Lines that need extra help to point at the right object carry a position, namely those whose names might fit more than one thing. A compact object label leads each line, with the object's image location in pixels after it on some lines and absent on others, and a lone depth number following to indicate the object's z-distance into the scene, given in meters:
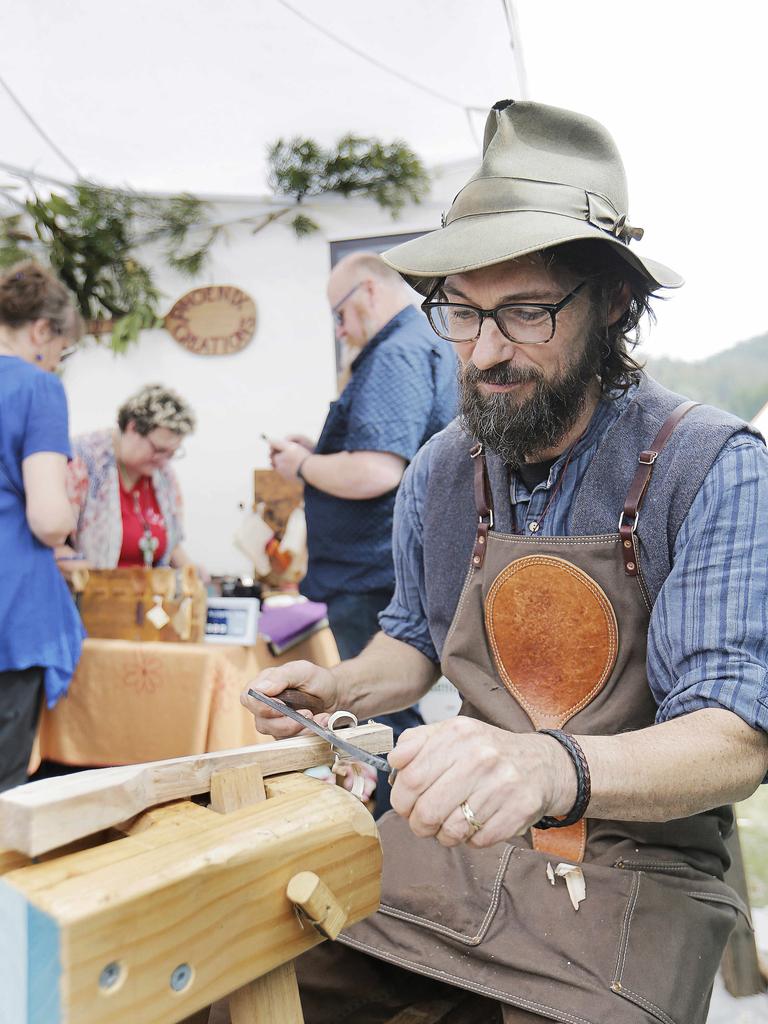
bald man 2.67
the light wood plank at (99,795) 0.69
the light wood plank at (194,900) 0.59
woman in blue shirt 2.42
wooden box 2.96
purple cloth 3.25
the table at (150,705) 2.93
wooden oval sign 4.67
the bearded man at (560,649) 0.97
